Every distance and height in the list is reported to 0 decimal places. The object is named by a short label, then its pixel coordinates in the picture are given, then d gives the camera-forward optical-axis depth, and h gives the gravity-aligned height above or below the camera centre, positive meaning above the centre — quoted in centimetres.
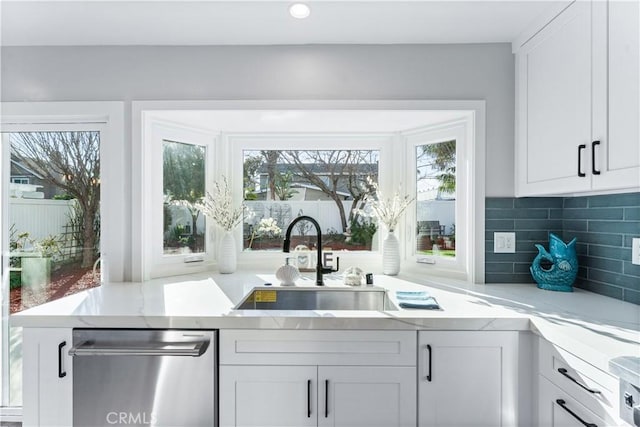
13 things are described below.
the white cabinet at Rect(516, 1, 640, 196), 120 +47
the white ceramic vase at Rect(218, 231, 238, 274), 220 -28
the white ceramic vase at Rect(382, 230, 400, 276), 213 -27
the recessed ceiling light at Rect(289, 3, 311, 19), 160 +98
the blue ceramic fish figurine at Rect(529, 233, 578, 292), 173 -28
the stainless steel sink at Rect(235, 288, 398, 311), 187 -48
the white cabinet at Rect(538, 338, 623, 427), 101 -60
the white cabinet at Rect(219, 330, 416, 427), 137 -67
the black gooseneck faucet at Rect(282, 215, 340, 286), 185 -18
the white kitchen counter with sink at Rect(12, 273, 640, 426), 134 -46
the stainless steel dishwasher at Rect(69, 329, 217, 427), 137 -69
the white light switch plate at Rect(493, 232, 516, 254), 194 -17
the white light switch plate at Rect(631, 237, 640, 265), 146 -16
